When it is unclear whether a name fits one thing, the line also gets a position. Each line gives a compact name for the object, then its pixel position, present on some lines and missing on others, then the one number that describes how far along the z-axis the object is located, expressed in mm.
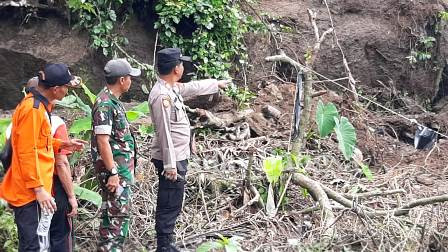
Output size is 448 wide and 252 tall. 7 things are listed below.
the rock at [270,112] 8531
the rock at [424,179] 7309
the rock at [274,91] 9109
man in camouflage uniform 4672
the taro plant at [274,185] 6258
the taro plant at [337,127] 7227
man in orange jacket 4109
